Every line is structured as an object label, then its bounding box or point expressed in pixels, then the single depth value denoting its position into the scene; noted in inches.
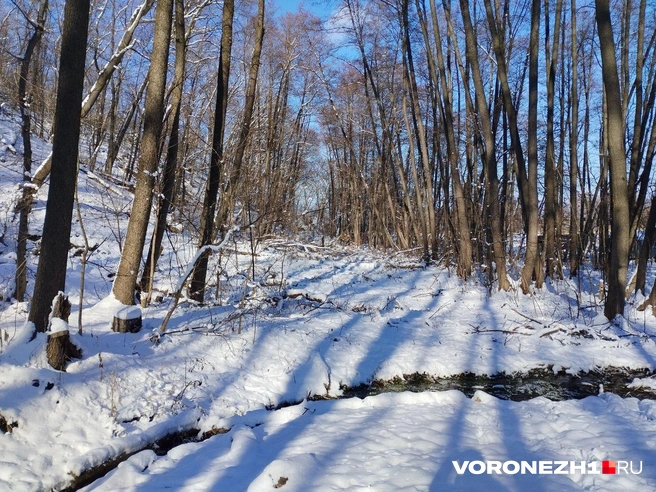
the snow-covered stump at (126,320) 259.0
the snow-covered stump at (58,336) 199.0
